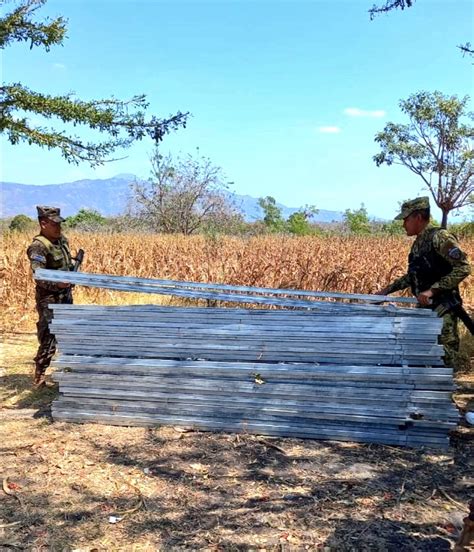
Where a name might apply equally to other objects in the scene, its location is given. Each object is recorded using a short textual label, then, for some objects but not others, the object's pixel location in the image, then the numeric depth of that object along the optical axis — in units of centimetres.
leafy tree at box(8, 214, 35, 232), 2860
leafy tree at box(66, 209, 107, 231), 4183
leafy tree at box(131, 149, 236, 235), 2728
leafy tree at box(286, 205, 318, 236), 3361
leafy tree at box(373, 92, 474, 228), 2427
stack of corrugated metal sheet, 373
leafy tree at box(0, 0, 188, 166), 617
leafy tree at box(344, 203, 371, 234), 3566
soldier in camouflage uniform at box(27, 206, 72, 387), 513
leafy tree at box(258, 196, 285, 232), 5144
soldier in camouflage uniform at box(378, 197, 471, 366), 411
